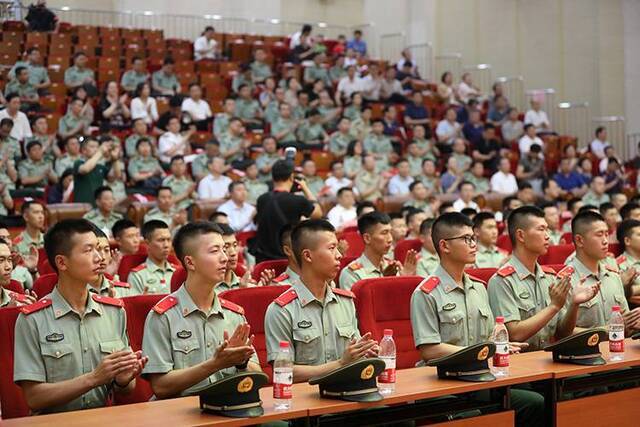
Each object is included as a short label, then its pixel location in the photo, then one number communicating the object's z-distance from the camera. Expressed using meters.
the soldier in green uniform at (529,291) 4.78
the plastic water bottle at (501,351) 3.95
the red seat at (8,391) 3.82
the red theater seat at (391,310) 4.74
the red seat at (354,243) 8.09
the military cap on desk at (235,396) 3.25
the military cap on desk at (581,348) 4.12
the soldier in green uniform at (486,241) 7.45
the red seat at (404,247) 7.71
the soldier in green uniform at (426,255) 7.30
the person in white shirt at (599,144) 14.58
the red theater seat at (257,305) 4.59
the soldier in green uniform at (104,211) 8.59
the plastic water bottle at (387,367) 3.66
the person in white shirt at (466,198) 10.77
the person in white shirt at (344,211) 9.81
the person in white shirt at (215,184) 10.59
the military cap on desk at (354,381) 3.45
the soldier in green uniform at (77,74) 13.11
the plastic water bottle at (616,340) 4.32
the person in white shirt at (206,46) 15.51
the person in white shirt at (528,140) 13.98
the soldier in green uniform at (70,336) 3.60
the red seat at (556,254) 7.31
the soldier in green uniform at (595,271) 5.27
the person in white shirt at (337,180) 11.34
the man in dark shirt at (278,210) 6.99
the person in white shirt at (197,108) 12.95
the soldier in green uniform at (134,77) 13.40
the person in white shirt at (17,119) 10.93
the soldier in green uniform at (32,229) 7.77
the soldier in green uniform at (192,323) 3.80
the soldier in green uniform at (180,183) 10.34
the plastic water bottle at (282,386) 3.43
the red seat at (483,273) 5.41
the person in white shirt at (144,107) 12.37
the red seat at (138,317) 4.22
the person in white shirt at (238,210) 9.59
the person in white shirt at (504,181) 12.41
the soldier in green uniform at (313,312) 4.23
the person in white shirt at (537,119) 15.29
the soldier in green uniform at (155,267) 6.31
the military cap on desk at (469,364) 3.78
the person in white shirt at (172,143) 11.55
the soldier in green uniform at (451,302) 4.48
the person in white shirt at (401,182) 11.67
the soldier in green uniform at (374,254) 6.14
